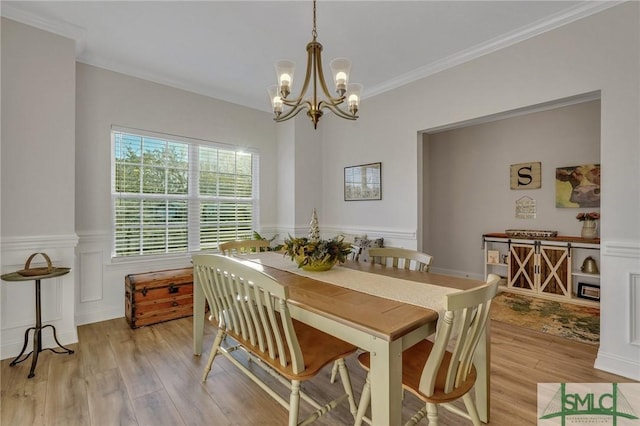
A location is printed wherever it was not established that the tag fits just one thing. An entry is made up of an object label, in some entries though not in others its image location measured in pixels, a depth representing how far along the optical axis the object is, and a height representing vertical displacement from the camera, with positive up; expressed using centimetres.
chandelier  197 +84
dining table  117 -44
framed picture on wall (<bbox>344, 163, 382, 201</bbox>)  405 +41
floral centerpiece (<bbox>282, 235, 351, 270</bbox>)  204 -27
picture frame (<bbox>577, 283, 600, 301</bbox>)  379 -101
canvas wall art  400 +35
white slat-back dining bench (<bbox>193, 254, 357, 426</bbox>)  141 -65
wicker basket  236 -46
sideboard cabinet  389 -77
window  345 +24
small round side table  227 -91
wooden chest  309 -90
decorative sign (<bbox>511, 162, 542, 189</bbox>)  446 +54
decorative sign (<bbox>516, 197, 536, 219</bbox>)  451 +5
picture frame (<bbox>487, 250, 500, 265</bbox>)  460 -69
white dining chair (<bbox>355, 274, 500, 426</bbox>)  118 -66
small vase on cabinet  392 -23
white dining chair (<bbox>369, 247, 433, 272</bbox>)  220 -35
